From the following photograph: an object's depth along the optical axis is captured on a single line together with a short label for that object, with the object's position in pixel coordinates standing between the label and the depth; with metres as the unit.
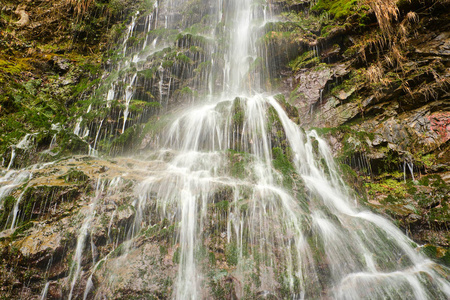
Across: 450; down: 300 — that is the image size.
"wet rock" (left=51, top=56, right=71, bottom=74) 12.34
